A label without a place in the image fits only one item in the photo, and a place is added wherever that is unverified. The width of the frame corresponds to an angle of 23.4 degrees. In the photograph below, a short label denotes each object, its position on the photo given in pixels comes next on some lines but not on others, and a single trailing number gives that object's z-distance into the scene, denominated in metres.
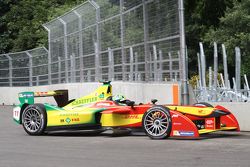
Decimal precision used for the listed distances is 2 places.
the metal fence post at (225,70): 17.42
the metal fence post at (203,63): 18.12
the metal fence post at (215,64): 16.23
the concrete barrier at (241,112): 13.21
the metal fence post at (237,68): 15.30
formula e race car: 11.70
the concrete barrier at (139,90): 14.95
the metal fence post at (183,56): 14.43
